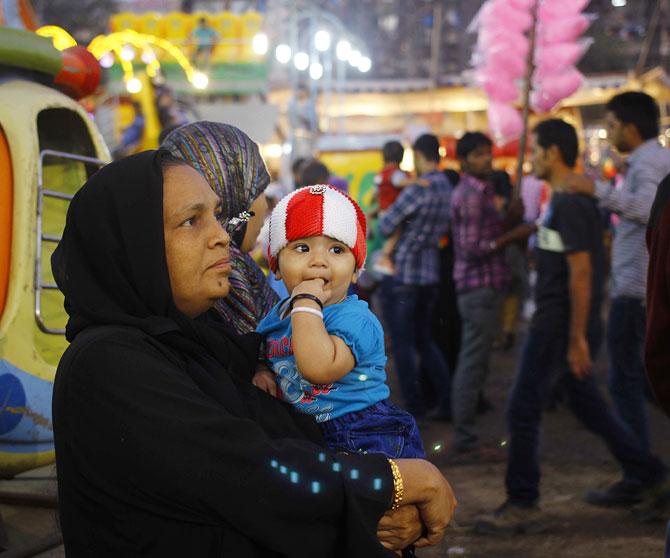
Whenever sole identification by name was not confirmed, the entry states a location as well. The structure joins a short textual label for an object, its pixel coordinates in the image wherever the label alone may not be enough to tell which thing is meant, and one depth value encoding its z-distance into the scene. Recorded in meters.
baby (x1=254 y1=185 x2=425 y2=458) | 2.21
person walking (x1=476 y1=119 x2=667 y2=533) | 4.87
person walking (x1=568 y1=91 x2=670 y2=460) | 5.26
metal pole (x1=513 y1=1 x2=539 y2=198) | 8.05
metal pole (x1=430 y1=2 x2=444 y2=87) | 32.47
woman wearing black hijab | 1.70
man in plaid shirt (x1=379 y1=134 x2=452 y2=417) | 7.04
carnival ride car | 4.07
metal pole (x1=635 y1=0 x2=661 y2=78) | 24.00
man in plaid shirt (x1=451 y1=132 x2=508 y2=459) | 6.28
